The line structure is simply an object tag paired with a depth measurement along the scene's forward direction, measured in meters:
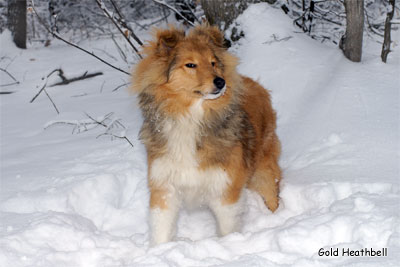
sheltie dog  3.80
